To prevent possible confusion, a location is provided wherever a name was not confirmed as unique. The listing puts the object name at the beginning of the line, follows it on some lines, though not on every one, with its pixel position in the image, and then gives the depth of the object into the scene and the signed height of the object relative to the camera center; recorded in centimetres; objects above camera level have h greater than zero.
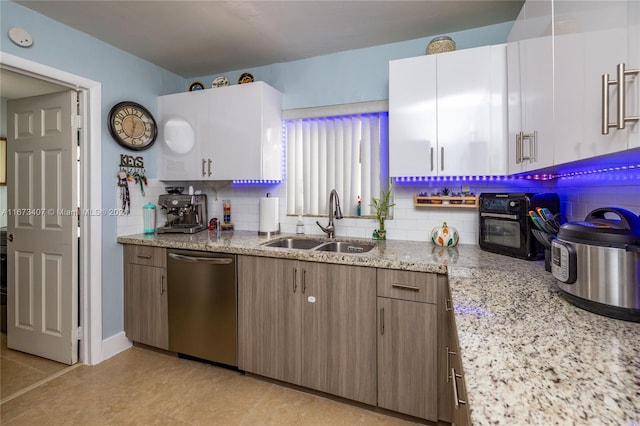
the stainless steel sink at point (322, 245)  240 -25
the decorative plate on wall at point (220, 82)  294 +121
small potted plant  248 +0
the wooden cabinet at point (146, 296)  250 -67
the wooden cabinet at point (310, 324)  188 -71
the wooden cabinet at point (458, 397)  91 -59
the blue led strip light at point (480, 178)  198 +23
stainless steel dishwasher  224 -67
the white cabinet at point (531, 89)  120 +55
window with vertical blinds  260 +44
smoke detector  198 +111
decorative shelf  226 +7
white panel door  244 -11
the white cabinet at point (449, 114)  196 +63
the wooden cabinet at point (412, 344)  170 -73
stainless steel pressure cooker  93 -17
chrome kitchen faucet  252 -1
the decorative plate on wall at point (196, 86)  308 +123
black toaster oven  178 -6
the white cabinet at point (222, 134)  260 +67
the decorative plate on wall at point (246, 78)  287 +121
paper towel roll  271 -2
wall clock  258 +74
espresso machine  280 +0
